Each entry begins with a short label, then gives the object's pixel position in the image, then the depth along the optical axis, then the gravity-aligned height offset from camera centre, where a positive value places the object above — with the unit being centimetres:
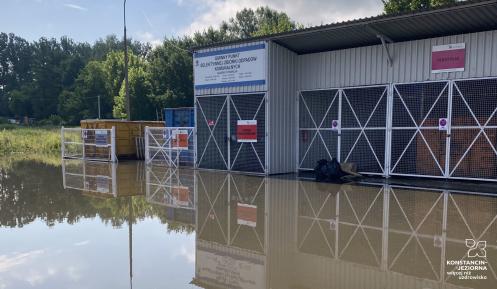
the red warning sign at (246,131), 1291 -18
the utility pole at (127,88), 2317 +224
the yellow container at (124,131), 1858 -30
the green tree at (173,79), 3697 +458
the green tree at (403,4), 2580 +845
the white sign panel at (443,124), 1090 +8
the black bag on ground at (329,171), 1112 -132
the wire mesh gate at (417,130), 1144 -10
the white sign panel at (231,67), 1246 +203
